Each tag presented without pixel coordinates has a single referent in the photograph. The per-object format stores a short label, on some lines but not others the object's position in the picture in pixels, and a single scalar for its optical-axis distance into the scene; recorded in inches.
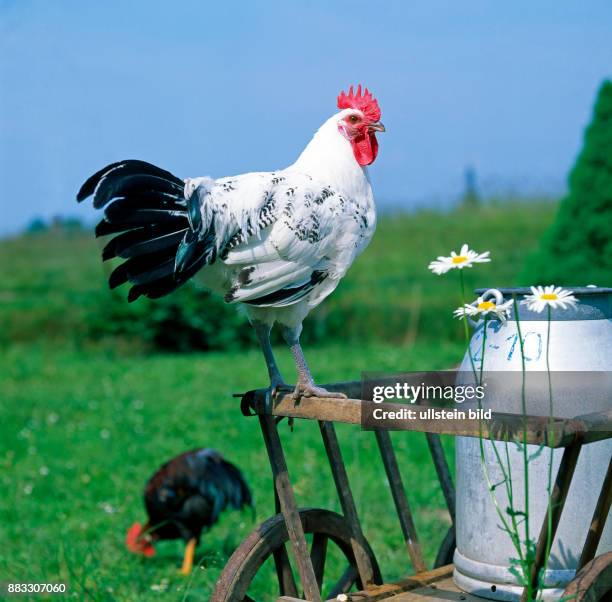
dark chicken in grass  179.2
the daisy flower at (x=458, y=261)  87.9
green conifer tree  227.0
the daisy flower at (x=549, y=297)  83.1
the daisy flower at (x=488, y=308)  90.1
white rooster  98.3
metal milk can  93.8
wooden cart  81.0
